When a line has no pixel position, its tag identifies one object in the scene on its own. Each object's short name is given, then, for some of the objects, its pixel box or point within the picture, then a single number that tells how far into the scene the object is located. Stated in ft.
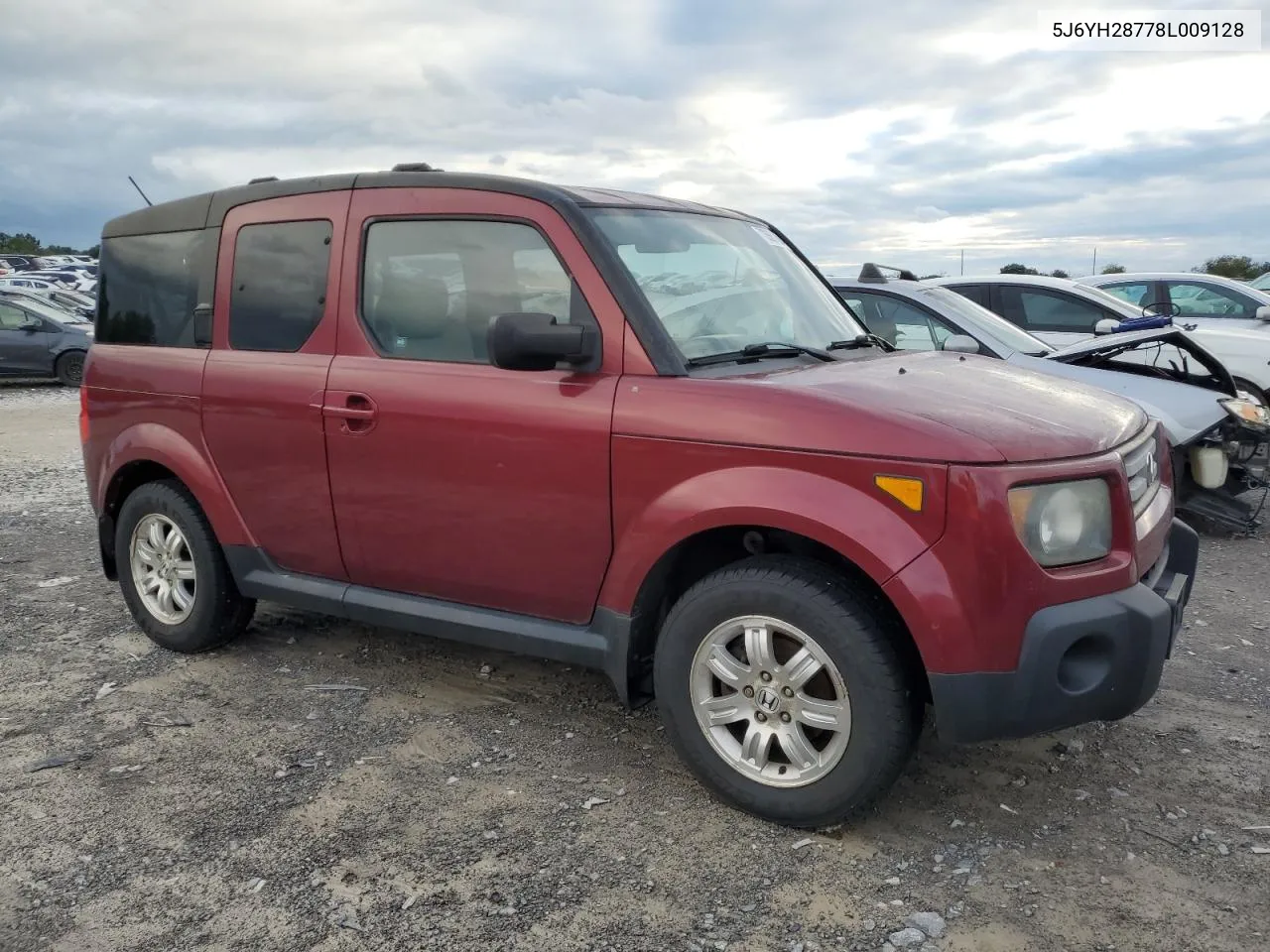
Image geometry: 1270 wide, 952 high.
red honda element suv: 9.69
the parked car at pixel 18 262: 160.15
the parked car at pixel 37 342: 54.80
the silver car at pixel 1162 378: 21.81
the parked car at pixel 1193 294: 39.06
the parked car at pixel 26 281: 108.04
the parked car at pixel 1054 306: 29.58
